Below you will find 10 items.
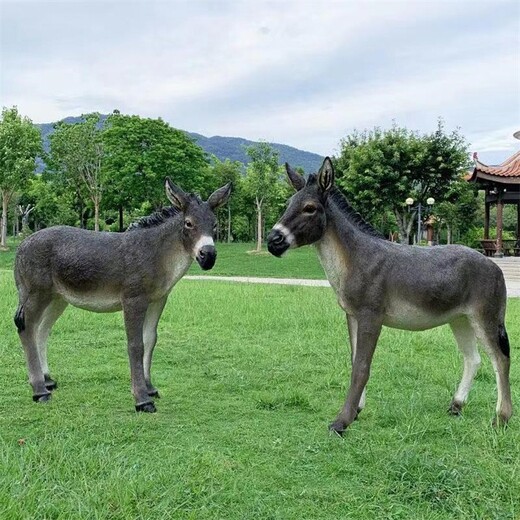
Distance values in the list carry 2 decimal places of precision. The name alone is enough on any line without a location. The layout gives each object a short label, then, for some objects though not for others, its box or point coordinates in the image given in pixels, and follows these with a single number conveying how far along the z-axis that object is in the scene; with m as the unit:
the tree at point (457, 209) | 25.77
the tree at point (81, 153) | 35.03
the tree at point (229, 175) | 44.28
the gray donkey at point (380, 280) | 4.25
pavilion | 24.02
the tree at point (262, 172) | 31.91
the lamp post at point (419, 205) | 24.70
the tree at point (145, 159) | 33.69
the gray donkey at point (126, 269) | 4.75
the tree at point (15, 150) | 31.28
